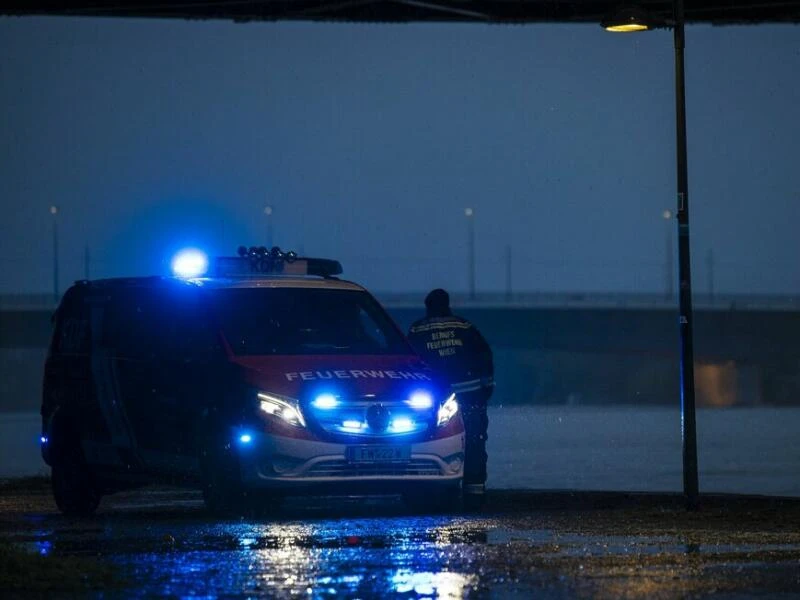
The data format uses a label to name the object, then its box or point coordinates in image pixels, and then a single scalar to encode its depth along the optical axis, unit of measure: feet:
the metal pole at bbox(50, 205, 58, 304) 295.99
